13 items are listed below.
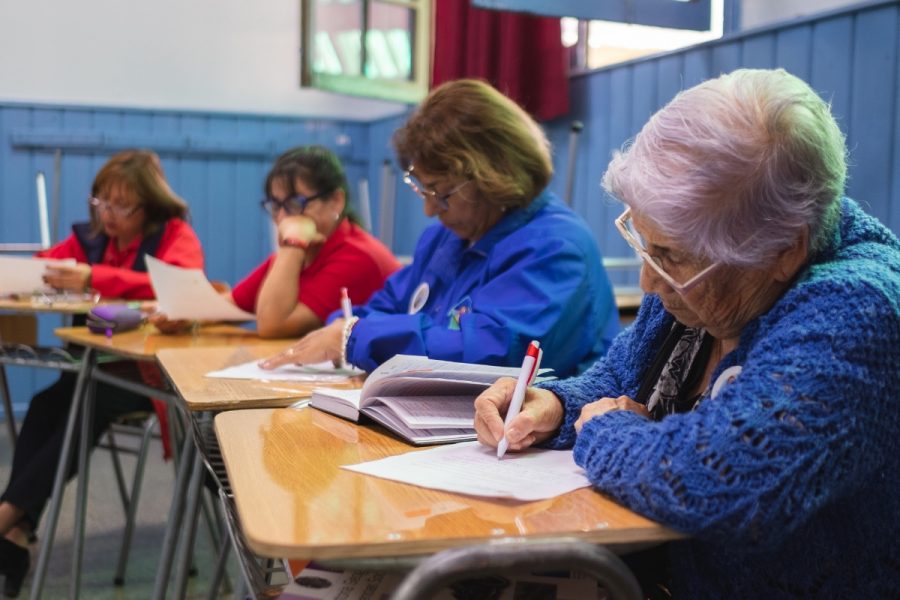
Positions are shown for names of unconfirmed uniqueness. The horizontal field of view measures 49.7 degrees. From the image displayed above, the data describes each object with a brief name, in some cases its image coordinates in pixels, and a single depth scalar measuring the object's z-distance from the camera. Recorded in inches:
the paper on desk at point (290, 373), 69.7
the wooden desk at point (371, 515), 32.1
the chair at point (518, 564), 30.4
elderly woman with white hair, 34.0
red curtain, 166.6
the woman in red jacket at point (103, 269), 105.3
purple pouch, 96.7
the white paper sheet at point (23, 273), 114.4
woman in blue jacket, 70.7
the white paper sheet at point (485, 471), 38.4
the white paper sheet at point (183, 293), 95.4
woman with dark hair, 103.3
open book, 49.8
